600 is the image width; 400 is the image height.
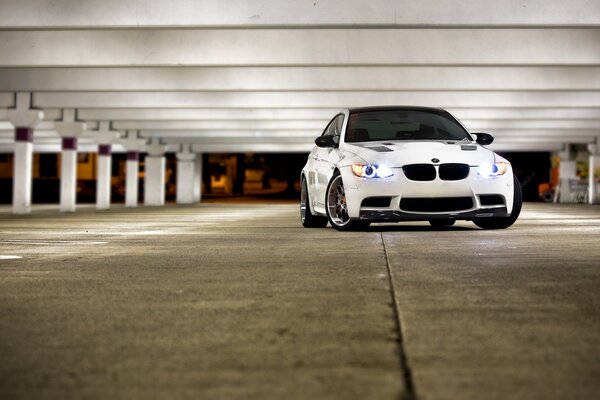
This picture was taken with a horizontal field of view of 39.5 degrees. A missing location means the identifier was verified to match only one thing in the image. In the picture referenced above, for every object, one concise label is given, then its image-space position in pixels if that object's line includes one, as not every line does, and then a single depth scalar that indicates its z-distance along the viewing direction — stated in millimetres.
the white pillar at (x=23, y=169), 31172
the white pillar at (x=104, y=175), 40469
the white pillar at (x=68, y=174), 35344
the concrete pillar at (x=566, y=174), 54938
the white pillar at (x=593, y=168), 47719
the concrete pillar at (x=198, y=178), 57750
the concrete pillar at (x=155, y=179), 51078
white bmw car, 10180
